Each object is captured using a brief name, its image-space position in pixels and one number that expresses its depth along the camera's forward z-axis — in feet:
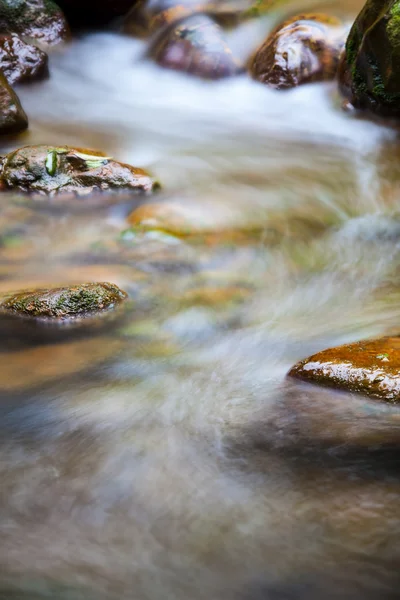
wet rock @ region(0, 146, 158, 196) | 19.63
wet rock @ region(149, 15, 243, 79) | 29.60
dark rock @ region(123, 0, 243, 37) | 32.83
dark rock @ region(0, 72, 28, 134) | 23.15
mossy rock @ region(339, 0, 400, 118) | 21.13
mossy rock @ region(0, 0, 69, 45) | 32.12
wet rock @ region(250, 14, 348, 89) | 26.84
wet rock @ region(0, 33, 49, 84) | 28.14
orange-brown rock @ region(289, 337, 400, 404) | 8.85
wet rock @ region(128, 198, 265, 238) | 17.76
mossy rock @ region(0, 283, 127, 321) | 12.51
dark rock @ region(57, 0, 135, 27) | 36.19
